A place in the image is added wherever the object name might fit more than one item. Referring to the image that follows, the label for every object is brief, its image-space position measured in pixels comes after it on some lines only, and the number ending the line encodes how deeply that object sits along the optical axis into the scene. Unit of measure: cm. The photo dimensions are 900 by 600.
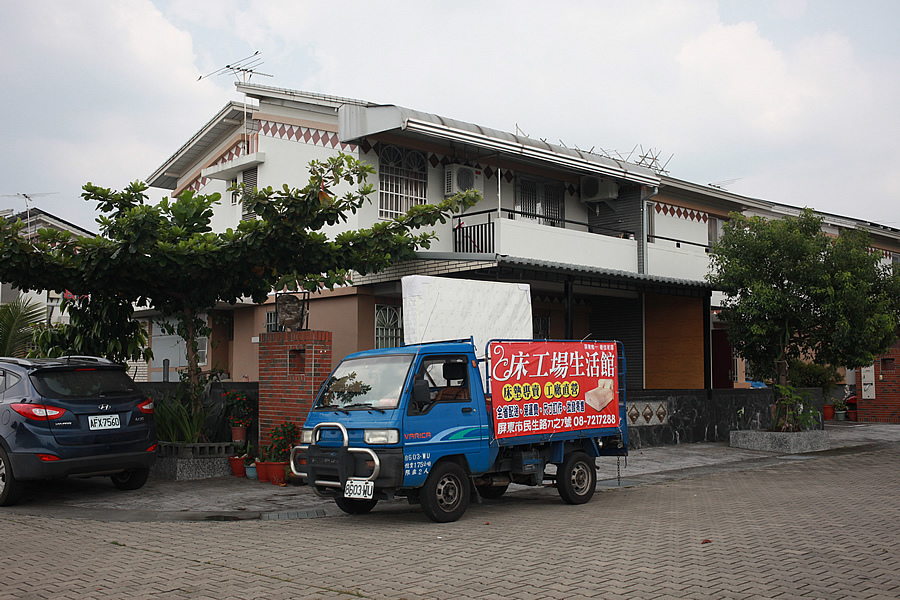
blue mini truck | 880
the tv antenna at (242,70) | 1906
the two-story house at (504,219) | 1697
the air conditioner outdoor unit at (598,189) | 2097
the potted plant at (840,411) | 2730
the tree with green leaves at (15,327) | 1797
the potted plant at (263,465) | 1225
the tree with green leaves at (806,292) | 1647
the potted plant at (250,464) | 1272
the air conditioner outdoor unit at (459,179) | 1861
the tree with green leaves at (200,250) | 1159
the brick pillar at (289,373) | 1225
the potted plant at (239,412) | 1326
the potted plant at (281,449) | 1202
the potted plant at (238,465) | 1287
